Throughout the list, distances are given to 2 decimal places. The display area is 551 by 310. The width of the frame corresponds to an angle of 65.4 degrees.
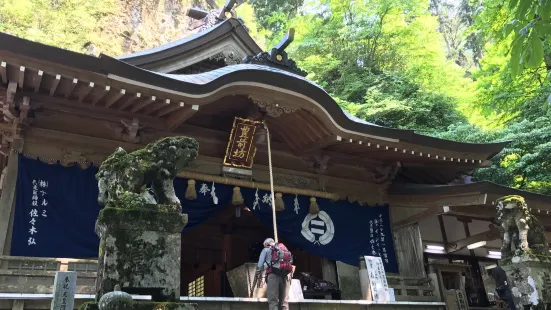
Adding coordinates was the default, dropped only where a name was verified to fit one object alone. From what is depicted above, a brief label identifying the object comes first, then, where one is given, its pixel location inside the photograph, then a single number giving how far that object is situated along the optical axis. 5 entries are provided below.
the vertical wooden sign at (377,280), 8.30
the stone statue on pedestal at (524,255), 7.05
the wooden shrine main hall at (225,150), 6.49
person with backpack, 6.43
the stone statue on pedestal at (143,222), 3.73
